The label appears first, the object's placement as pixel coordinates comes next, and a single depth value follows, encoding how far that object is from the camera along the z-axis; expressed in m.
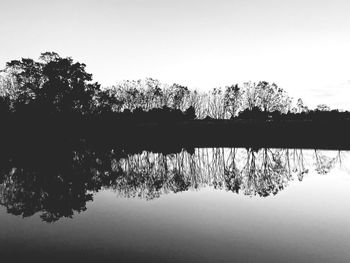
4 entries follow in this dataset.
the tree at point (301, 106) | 129.75
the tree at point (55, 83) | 65.12
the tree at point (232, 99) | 119.28
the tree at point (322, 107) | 144.18
